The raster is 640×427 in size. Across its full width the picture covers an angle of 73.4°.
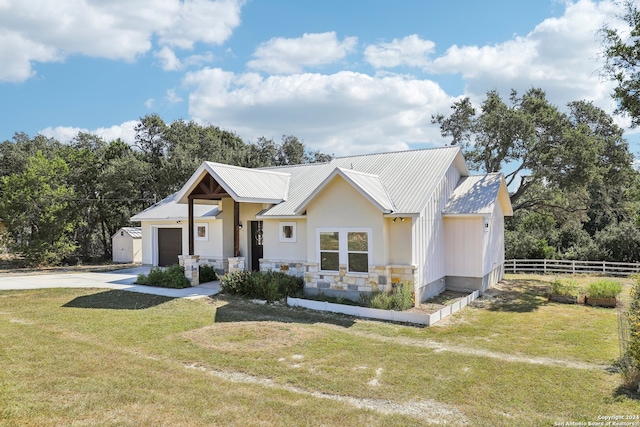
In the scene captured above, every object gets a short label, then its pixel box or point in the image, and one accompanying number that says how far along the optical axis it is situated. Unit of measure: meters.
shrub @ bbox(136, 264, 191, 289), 17.02
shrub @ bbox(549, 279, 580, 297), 15.34
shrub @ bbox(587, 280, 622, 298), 14.44
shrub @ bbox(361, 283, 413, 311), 12.85
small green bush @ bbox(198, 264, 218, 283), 18.31
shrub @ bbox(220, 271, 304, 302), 14.70
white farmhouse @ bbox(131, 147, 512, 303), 13.78
